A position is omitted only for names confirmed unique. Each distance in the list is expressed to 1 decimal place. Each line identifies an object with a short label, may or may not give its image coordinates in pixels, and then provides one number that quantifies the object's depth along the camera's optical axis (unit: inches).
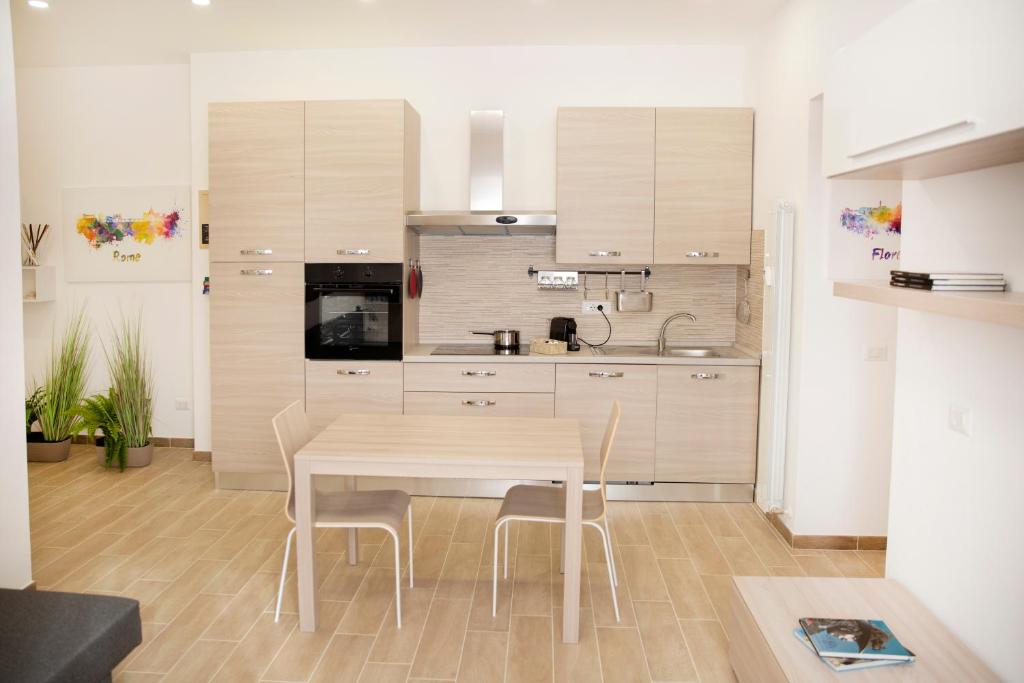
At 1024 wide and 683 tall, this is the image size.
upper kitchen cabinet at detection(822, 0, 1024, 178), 66.5
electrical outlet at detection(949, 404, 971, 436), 94.8
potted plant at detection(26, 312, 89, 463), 217.3
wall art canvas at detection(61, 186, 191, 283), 224.7
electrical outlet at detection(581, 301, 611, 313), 209.8
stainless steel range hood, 199.0
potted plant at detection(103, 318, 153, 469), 211.9
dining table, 118.9
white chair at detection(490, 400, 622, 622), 126.6
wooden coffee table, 86.4
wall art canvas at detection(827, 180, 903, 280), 153.1
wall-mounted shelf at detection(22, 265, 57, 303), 224.5
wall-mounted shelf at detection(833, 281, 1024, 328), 65.4
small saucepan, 200.2
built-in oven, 189.0
